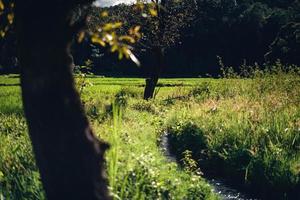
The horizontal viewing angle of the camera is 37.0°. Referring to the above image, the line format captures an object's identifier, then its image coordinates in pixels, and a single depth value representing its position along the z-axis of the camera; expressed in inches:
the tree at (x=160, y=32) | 1019.9
